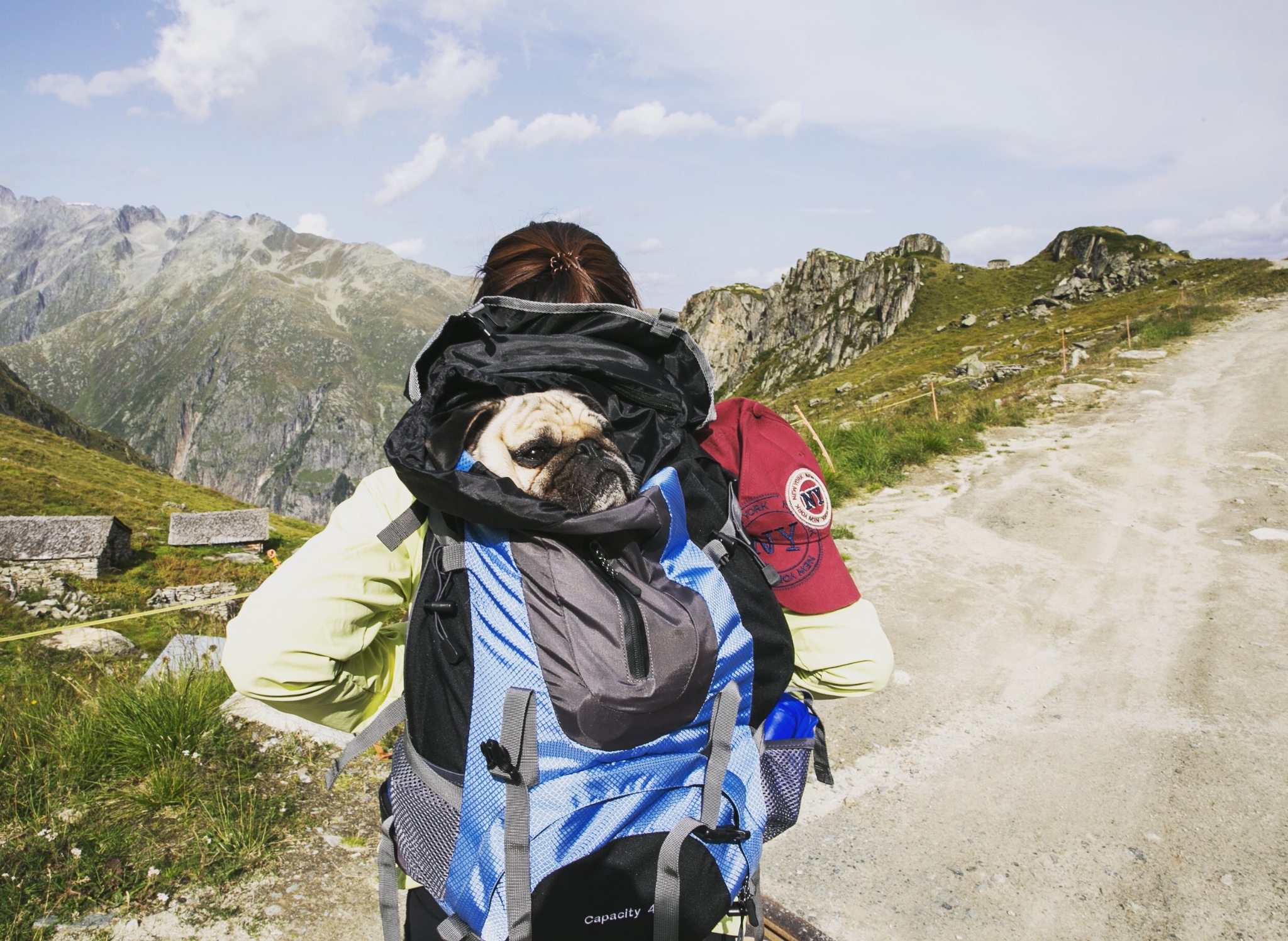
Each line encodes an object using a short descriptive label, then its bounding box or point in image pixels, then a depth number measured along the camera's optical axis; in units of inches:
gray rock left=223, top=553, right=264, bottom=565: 526.6
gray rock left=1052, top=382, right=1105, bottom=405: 656.4
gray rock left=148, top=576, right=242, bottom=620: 382.9
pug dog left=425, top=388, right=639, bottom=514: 54.7
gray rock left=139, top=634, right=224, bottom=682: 191.6
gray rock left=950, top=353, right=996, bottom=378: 1111.6
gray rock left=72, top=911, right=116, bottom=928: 123.3
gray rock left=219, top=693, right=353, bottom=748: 182.9
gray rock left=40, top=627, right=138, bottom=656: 270.1
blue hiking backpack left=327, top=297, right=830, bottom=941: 49.9
